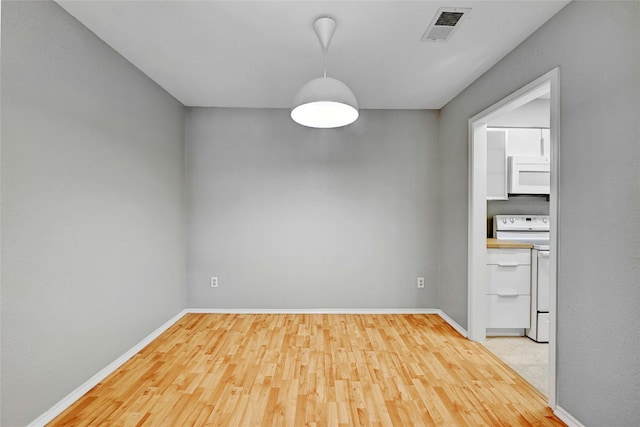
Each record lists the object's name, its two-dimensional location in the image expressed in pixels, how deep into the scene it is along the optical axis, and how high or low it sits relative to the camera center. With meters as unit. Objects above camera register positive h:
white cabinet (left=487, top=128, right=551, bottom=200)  3.70 +0.73
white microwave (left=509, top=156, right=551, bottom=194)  3.67 +0.43
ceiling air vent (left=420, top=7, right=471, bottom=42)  1.97 +1.26
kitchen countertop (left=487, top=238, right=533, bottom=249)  3.10 -0.34
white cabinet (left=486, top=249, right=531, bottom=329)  3.14 -0.77
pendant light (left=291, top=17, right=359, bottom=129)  2.00 +0.75
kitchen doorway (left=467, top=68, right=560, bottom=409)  3.08 -0.16
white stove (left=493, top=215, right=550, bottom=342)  3.08 -0.80
